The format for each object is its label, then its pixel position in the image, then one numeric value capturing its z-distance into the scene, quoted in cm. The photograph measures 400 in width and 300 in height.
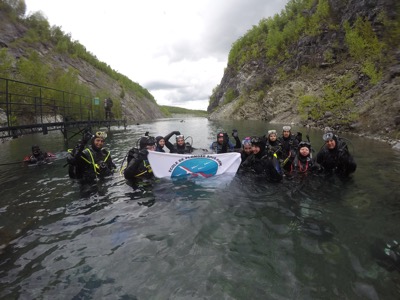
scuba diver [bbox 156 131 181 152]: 1144
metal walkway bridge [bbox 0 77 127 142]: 1766
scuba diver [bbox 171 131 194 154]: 1204
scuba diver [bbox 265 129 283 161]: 1010
